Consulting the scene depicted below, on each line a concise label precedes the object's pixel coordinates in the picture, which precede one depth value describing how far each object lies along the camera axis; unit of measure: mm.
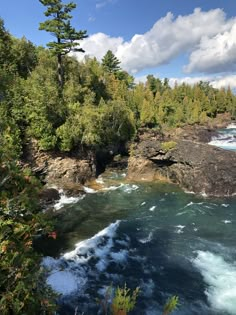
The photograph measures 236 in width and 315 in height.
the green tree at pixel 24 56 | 35993
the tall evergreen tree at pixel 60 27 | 30758
